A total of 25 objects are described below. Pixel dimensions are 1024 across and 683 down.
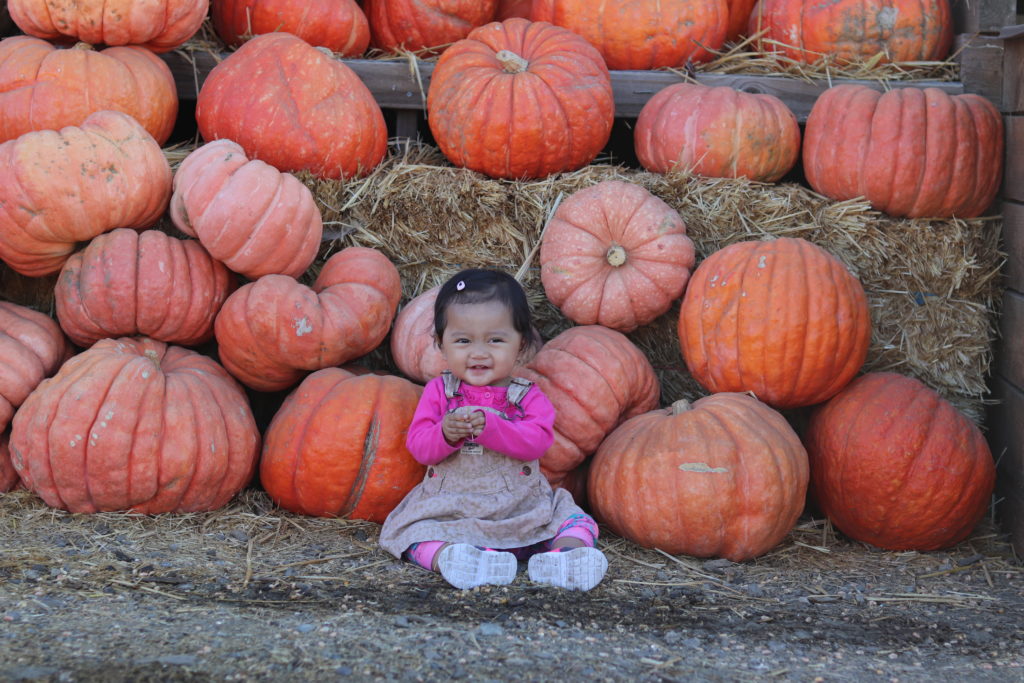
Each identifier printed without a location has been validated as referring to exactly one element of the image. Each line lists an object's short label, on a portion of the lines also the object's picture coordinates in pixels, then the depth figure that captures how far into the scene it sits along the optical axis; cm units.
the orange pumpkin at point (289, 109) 399
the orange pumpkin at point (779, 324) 352
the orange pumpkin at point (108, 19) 390
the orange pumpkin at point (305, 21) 448
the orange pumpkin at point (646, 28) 451
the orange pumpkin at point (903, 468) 344
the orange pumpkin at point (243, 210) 356
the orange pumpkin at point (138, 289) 353
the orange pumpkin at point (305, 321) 356
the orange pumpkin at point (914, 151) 388
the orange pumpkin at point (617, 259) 386
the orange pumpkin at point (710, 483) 322
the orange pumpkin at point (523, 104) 406
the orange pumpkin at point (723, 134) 411
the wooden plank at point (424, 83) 440
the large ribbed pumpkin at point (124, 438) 327
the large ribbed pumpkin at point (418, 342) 379
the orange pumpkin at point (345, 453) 345
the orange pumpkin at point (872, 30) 443
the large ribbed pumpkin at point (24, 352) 346
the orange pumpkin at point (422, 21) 467
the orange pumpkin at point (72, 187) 343
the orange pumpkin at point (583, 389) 359
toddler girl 307
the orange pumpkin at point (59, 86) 386
